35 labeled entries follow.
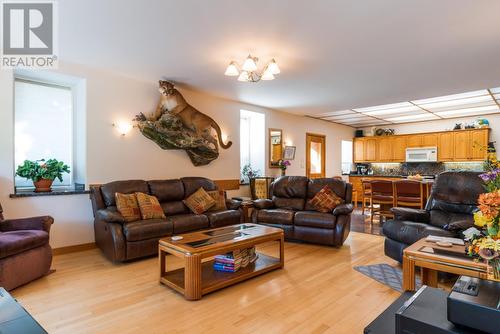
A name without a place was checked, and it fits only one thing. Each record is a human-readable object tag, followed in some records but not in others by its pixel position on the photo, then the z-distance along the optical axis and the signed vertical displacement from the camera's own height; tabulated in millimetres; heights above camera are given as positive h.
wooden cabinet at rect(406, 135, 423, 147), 8008 +748
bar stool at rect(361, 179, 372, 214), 6084 -523
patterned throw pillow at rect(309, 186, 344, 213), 4207 -519
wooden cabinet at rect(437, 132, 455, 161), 7453 +533
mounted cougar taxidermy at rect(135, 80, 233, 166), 4359 +654
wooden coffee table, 2391 -809
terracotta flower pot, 3571 -238
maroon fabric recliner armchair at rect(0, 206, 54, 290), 2498 -802
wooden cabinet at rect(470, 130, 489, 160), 6957 +691
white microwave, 7725 +353
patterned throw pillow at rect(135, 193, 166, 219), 3640 -535
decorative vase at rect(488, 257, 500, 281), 1370 -503
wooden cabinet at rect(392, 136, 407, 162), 8266 +549
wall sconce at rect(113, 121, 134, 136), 4188 +602
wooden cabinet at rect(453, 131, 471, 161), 7203 +538
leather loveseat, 3912 -697
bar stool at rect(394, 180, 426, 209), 5091 -506
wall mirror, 6562 +476
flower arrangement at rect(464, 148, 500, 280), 1332 -265
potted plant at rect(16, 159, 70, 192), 3483 -67
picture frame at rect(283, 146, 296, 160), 6830 +340
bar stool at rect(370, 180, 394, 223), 5496 -577
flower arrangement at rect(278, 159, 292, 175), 6577 +37
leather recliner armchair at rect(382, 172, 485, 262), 2998 -561
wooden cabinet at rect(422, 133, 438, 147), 7734 +751
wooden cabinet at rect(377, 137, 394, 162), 8500 +545
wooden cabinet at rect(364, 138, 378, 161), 8828 +560
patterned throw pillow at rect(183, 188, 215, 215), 4227 -542
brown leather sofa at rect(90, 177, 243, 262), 3268 -704
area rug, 2737 -1151
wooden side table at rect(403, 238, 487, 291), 1961 -711
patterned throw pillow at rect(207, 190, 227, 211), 4449 -543
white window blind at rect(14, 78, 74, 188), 3695 +604
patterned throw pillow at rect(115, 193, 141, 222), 3476 -507
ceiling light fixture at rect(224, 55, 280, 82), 3186 +1167
